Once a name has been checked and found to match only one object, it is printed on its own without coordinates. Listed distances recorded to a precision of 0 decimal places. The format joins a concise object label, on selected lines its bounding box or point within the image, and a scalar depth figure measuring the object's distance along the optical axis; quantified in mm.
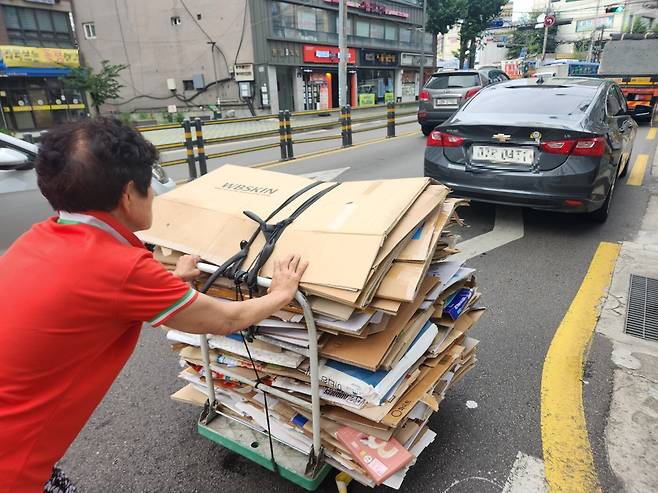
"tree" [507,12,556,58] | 65438
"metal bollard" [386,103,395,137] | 13281
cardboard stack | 1604
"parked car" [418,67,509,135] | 12836
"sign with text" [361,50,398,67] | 36247
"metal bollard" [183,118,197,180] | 8694
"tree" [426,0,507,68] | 35938
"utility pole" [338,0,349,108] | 20453
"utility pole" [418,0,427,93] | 30947
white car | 4270
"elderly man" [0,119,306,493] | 1146
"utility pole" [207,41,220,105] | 29034
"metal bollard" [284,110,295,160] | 10253
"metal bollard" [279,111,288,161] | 10211
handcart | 1670
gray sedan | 4320
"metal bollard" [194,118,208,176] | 8688
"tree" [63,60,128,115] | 25094
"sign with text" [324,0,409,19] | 34438
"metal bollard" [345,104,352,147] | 11676
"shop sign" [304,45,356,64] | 30966
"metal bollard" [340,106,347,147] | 11656
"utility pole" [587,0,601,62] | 56781
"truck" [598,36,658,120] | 14461
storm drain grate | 3025
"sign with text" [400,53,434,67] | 40906
